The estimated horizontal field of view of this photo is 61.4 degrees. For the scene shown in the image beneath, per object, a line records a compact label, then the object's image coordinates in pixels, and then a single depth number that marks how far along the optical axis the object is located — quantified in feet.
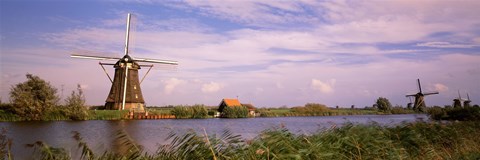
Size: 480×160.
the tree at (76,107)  116.26
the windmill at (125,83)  124.26
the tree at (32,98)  108.99
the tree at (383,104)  248.11
